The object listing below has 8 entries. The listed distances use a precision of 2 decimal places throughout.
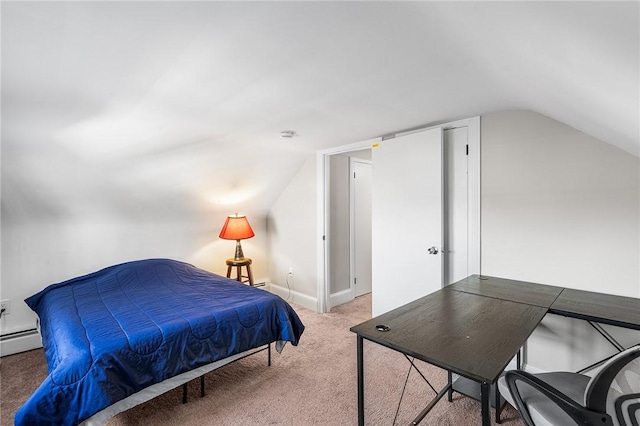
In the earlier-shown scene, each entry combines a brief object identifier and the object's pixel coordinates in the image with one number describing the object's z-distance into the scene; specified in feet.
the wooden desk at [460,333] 3.84
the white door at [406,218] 8.91
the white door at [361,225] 14.17
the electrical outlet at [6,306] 9.14
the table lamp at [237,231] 12.46
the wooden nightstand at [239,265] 12.62
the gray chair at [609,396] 3.28
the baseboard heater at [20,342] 9.05
